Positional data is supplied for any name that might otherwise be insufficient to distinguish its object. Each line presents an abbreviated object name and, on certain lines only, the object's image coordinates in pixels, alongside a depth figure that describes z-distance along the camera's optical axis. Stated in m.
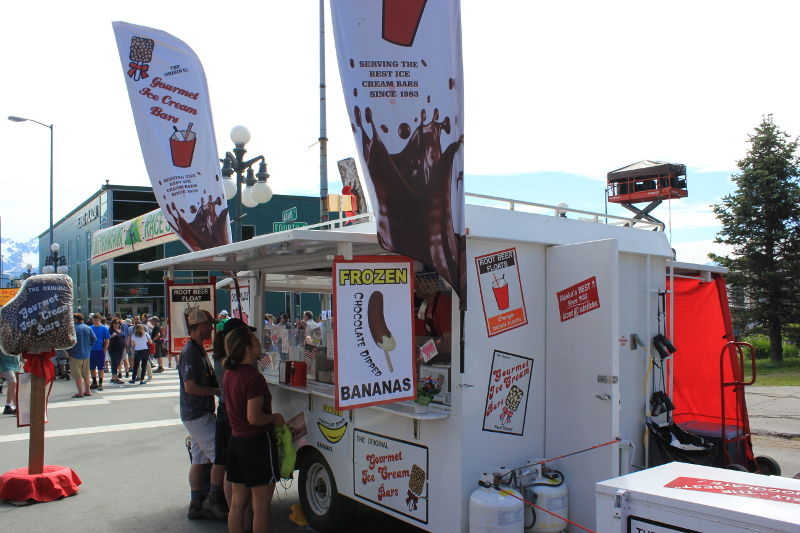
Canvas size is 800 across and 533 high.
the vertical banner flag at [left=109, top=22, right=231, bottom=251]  7.62
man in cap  5.43
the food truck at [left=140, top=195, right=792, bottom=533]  4.06
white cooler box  2.30
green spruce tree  19.42
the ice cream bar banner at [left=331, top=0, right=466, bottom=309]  3.96
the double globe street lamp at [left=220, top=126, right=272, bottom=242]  11.12
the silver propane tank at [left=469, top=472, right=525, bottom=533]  3.87
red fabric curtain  6.13
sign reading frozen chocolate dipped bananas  3.90
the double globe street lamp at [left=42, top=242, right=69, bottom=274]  30.02
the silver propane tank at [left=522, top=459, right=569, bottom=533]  4.19
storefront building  31.67
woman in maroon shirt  4.43
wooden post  6.30
